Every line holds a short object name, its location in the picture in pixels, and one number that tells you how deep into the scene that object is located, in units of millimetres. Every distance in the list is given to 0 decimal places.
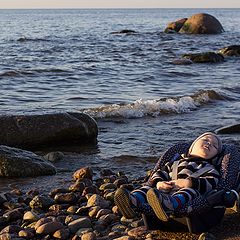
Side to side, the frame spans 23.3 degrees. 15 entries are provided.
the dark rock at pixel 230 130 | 10586
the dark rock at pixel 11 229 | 5598
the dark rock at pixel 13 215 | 6004
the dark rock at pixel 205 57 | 25203
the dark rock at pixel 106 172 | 7945
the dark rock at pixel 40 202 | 6375
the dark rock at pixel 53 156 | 8741
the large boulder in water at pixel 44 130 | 9391
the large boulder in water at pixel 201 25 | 43375
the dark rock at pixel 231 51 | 28297
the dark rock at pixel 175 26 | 46625
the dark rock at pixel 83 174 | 7621
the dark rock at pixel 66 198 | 6509
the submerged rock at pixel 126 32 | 45653
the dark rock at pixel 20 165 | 7734
